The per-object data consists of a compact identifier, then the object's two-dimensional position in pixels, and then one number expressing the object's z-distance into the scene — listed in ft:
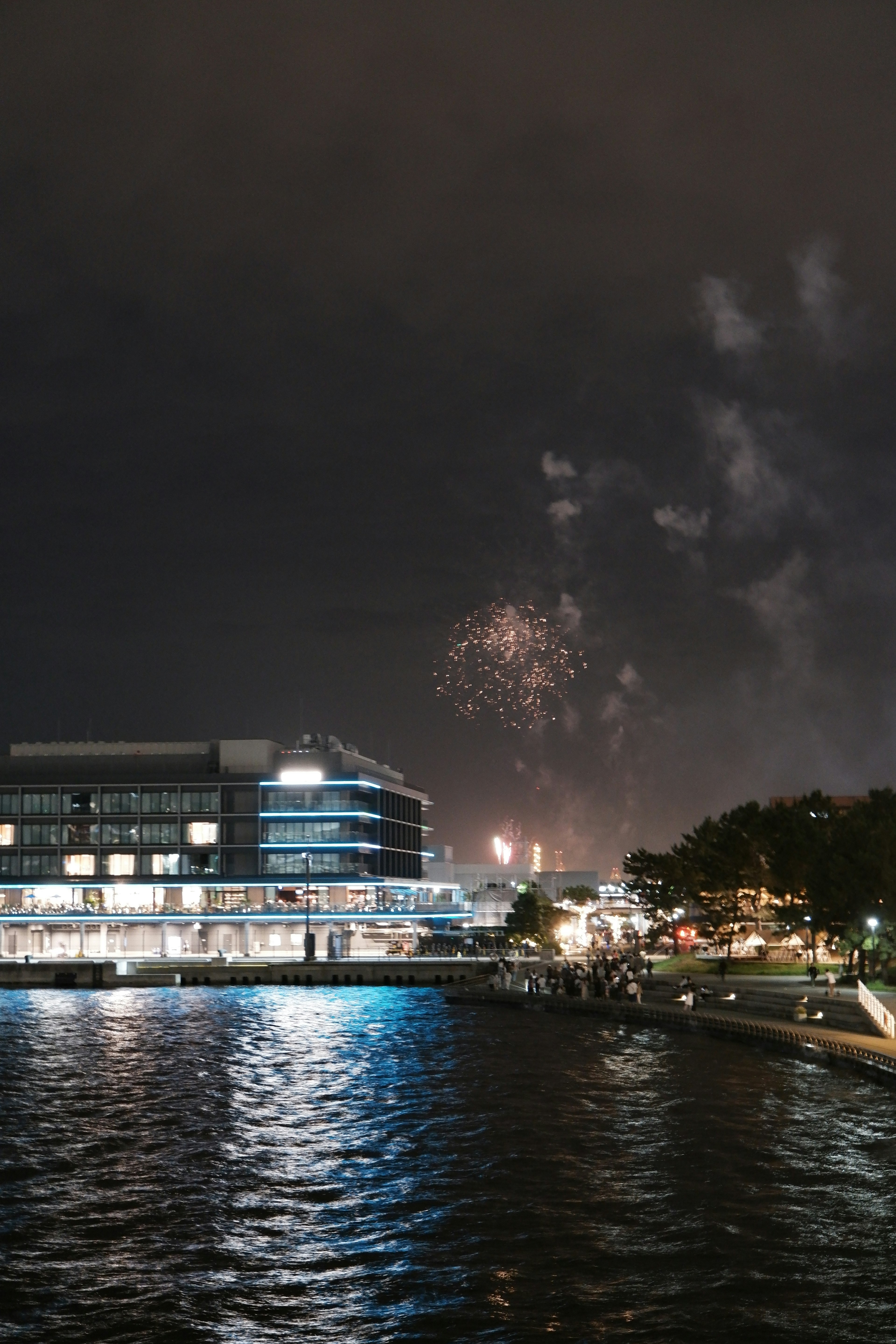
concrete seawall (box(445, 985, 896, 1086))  165.17
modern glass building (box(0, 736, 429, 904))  555.69
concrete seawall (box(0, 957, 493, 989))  399.24
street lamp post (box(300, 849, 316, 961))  433.48
